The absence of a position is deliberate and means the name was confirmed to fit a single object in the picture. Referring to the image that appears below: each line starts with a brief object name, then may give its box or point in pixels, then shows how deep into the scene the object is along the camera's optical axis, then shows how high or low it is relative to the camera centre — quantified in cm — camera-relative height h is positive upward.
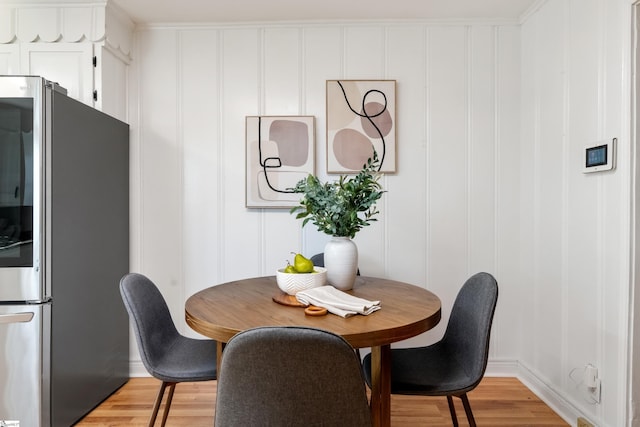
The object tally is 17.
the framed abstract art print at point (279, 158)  257 +37
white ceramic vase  167 -24
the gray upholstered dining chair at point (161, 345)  155 -66
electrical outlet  178 -90
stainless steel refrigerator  177 -24
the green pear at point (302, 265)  160 -25
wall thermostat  170 +27
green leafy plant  163 +4
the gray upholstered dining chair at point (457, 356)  144 -67
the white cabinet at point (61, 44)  230 +106
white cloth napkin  134 -36
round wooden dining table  119 -39
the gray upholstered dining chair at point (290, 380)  89 -43
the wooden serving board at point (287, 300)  145 -38
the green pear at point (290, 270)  161 -27
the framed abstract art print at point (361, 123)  256 +62
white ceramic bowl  157 -31
